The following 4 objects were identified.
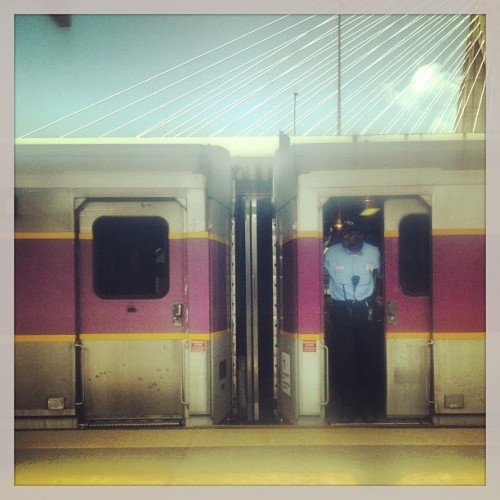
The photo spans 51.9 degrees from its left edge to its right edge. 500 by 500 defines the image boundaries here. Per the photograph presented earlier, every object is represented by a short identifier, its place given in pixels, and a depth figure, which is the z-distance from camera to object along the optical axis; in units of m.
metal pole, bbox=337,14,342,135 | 9.71
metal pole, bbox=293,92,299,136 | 8.16
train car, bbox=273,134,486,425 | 4.85
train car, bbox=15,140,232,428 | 4.85
